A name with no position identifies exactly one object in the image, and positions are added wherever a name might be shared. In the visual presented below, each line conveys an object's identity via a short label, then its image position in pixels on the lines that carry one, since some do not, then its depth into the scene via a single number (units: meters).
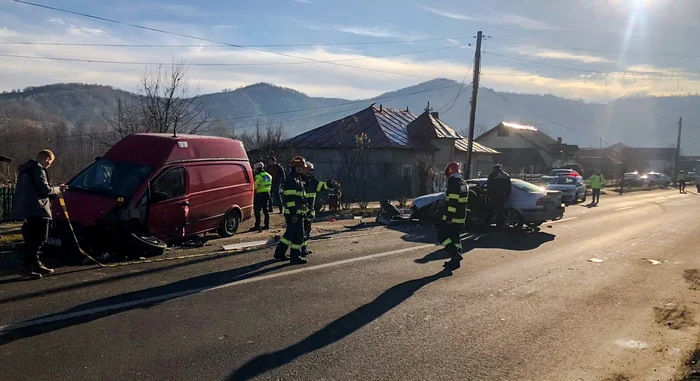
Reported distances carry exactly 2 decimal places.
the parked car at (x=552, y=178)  31.96
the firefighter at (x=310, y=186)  10.56
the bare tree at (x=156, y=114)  23.45
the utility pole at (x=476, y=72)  28.09
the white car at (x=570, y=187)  28.86
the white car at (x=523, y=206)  15.81
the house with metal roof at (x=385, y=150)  29.83
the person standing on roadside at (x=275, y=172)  16.56
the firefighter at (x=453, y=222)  10.00
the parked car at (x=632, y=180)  56.23
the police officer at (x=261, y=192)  14.69
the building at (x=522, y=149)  71.50
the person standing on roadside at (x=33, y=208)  8.37
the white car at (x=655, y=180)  58.53
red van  10.00
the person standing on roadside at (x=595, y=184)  29.11
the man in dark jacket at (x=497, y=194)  15.64
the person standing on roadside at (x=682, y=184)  47.00
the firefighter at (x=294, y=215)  10.05
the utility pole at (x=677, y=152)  75.75
